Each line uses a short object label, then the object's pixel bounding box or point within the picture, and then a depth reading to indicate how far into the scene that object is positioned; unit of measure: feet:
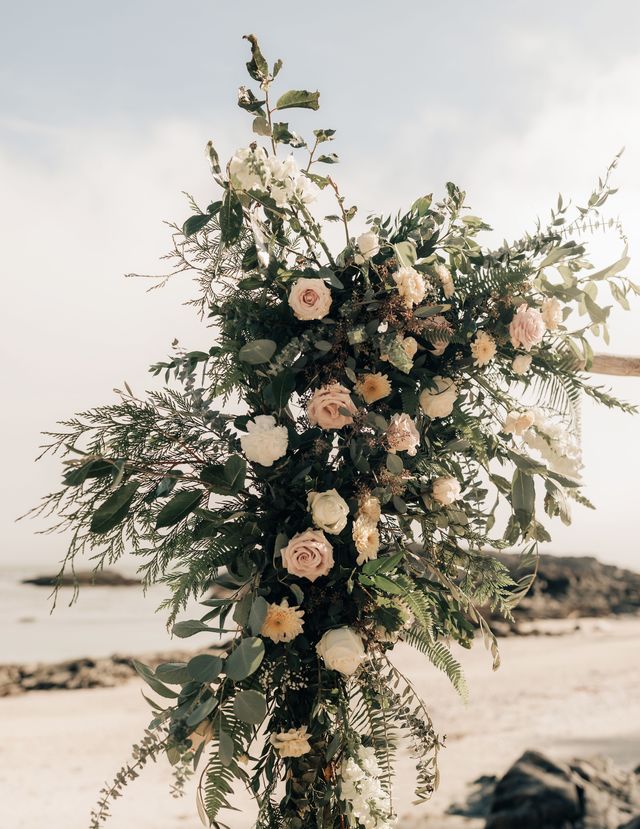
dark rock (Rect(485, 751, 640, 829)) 10.26
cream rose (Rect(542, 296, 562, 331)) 4.99
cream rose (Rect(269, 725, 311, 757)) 4.27
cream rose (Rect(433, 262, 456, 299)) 4.89
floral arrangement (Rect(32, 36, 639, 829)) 4.31
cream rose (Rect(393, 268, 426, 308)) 4.54
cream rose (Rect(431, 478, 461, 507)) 4.66
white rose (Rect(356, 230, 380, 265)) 4.69
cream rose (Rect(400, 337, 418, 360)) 4.61
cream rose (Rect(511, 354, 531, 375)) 4.99
